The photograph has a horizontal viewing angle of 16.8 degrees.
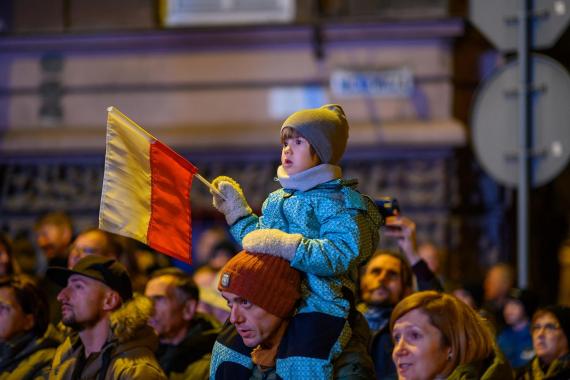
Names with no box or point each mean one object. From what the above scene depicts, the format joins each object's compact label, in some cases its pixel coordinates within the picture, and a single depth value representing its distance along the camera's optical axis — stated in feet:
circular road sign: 46.44
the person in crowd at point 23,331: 42.39
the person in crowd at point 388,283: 40.02
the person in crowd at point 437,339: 31.81
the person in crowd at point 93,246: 48.57
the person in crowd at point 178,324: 44.01
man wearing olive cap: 37.12
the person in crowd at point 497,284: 61.18
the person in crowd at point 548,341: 40.62
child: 30.92
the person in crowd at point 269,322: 31.41
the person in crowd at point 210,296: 49.14
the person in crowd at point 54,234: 57.86
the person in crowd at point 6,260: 52.20
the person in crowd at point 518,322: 51.22
